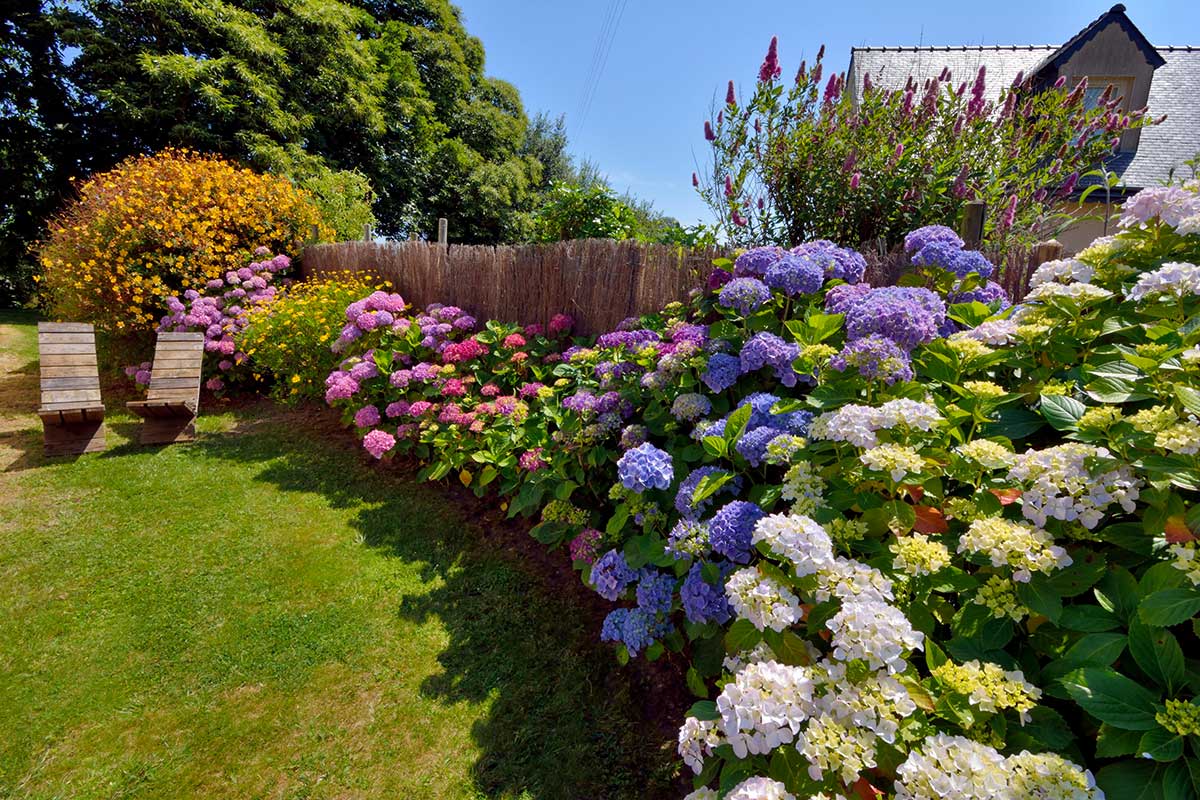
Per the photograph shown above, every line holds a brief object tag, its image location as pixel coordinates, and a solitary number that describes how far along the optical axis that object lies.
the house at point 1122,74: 10.16
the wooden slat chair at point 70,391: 4.72
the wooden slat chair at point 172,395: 5.06
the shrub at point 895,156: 3.04
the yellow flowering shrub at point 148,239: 6.55
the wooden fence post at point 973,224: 2.82
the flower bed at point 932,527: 1.00
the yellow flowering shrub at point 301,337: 5.54
